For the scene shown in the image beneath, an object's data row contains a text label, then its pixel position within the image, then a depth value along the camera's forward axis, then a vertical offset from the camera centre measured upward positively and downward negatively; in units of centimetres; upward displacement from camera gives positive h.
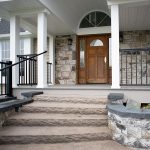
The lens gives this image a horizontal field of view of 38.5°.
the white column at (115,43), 514 +74
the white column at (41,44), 580 +81
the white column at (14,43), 599 +87
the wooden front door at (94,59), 824 +57
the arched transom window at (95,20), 823 +209
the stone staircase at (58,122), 355 -90
